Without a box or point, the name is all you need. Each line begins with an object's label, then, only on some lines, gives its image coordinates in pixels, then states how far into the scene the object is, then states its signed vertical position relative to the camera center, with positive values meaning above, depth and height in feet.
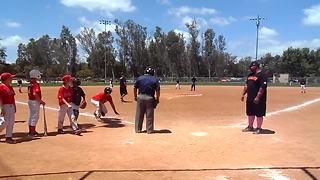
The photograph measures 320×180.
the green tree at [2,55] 195.61 +13.41
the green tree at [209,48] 262.67 +25.92
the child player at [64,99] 27.41 -2.05
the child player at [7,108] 23.15 -2.49
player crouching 33.94 -2.71
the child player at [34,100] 25.84 -2.05
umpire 26.78 -1.84
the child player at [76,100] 27.60 -2.30
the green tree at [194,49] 258.24 +24.74
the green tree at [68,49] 277.22 +25.40
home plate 25.57 -4.76
